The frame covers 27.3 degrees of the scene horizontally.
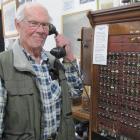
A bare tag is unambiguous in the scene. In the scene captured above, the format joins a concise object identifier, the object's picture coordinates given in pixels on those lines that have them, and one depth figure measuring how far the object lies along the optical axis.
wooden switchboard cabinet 1.22
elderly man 1.37
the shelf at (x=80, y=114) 1.77
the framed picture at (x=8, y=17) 3.48
